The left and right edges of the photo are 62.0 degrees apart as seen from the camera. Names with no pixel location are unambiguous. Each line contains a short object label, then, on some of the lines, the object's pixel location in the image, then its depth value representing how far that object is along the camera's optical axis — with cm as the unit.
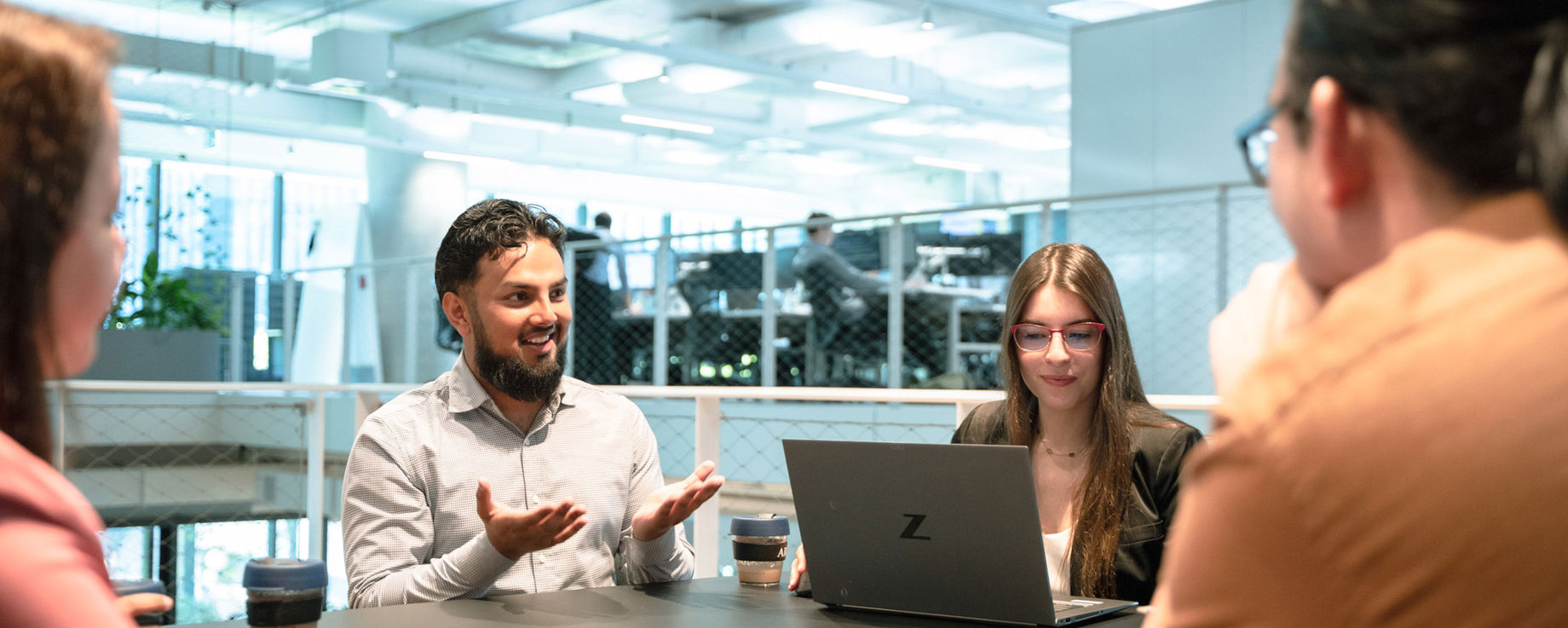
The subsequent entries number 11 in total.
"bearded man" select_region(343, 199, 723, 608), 195
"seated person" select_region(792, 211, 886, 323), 671
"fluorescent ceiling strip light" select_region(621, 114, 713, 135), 1151
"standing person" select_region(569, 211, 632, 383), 763
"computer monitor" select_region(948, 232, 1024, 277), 641
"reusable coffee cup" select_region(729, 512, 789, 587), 186
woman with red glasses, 196
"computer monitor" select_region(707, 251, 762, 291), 710
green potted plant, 672
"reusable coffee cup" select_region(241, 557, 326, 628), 141
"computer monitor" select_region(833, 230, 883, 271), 679
